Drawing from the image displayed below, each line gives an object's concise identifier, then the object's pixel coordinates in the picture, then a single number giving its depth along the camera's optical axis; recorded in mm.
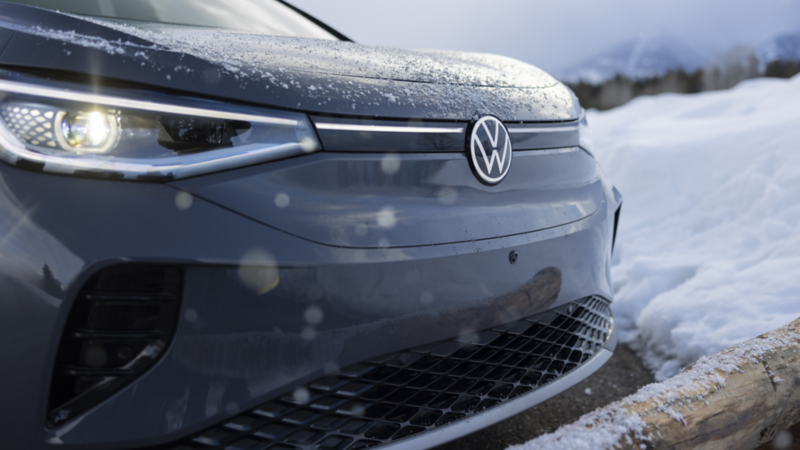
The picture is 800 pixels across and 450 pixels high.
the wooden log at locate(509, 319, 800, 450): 985
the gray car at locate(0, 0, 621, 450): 909
